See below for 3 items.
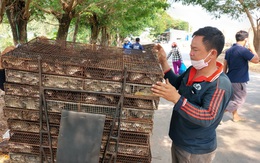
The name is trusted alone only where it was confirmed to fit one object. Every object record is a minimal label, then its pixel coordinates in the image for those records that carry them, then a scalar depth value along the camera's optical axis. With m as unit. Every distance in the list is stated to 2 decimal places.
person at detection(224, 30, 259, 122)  4.50
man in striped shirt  1.71
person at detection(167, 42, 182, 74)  9.43
